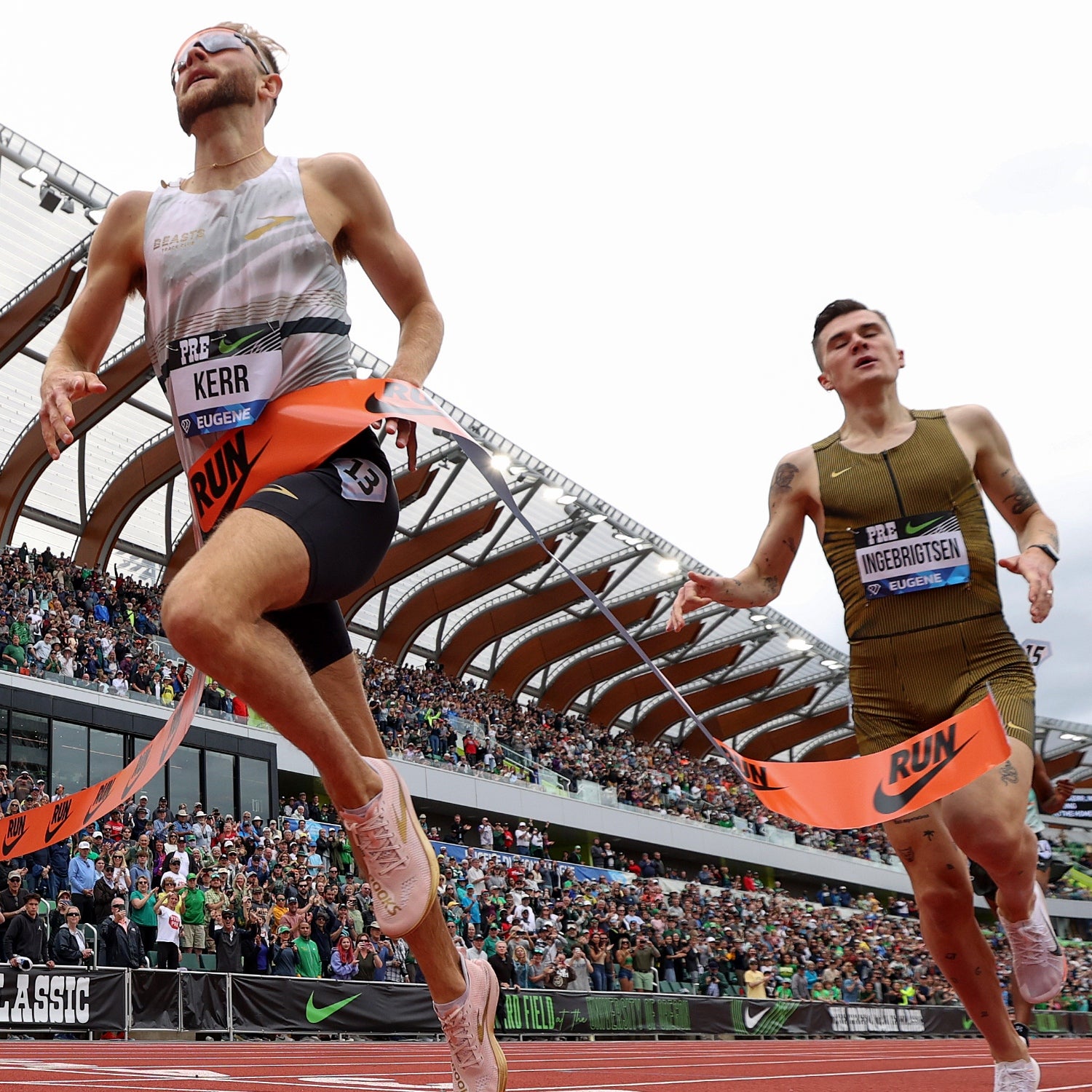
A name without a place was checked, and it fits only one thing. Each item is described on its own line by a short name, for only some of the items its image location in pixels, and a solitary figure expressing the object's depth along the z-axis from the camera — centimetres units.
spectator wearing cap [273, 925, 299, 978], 1416
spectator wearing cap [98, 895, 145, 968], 1262
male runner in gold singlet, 372
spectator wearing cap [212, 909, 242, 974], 1371
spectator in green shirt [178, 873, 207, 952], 1377
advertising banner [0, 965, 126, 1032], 1142
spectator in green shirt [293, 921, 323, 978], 1430
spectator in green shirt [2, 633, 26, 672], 2094
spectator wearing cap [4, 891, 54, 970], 1184
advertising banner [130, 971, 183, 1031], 1212
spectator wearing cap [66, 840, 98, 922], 1363
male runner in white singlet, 254
